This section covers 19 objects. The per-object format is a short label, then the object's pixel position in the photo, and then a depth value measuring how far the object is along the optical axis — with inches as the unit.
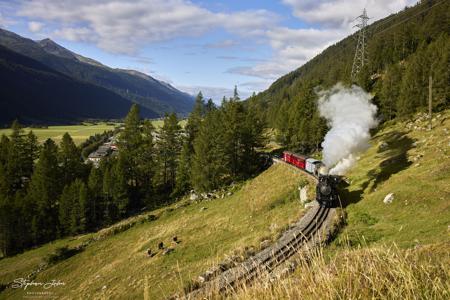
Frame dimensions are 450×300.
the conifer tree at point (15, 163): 2318.3
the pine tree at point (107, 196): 2145.9
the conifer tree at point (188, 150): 2352.4
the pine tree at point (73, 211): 2012.6
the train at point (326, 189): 1165.7
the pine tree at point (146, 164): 2428.6
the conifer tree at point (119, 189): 2155.5
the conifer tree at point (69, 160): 2385.6
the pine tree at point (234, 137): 2308.1
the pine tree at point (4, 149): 2443.4
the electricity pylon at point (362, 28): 3010.6
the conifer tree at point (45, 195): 2044.8
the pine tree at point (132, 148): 2400.3
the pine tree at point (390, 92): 2603.3
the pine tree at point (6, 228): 1881.2
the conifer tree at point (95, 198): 2111.0
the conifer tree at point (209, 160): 2169.0
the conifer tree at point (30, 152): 2496.3
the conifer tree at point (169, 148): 2517.2
